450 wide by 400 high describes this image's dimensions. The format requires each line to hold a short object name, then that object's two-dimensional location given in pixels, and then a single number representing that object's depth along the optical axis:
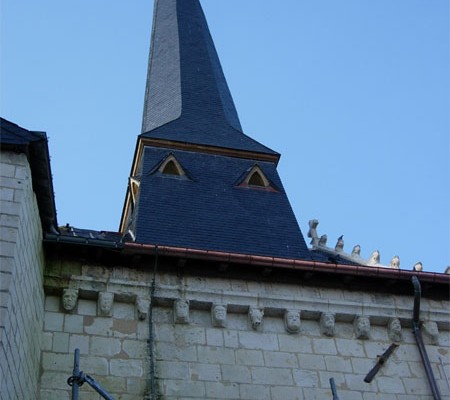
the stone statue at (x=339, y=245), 13.41
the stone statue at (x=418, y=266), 11.03
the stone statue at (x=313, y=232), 13.91
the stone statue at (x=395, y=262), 11.15
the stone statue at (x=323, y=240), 13.80
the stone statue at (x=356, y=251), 12.95
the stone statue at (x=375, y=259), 12.03
